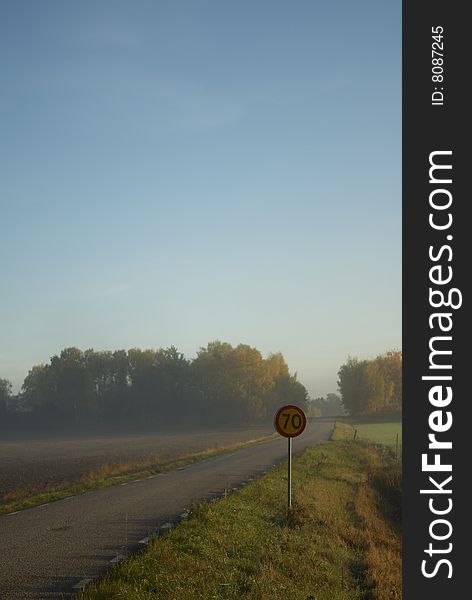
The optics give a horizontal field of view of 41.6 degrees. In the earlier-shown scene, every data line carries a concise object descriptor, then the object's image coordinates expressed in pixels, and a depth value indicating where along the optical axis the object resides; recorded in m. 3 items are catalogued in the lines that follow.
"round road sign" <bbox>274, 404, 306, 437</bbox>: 15.45
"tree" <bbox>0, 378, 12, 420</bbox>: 119.88
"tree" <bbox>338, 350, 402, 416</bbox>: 127.81
